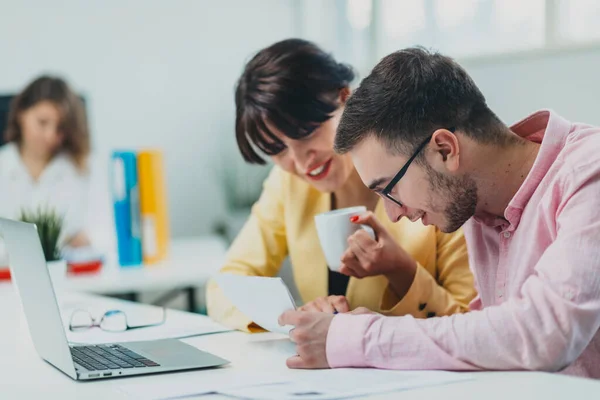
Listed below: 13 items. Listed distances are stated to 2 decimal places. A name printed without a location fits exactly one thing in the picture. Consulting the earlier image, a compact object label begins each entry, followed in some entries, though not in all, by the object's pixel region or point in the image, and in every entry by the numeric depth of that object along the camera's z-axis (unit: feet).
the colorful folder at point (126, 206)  9.62
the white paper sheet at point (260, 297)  4.64
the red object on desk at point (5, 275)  8.90
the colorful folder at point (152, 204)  9.69
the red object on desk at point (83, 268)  9.45
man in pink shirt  3.65
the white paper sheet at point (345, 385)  3.57
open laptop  4.20
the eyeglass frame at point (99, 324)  5.61
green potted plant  7.64
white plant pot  6.90
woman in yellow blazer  5.41
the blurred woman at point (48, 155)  11.41
